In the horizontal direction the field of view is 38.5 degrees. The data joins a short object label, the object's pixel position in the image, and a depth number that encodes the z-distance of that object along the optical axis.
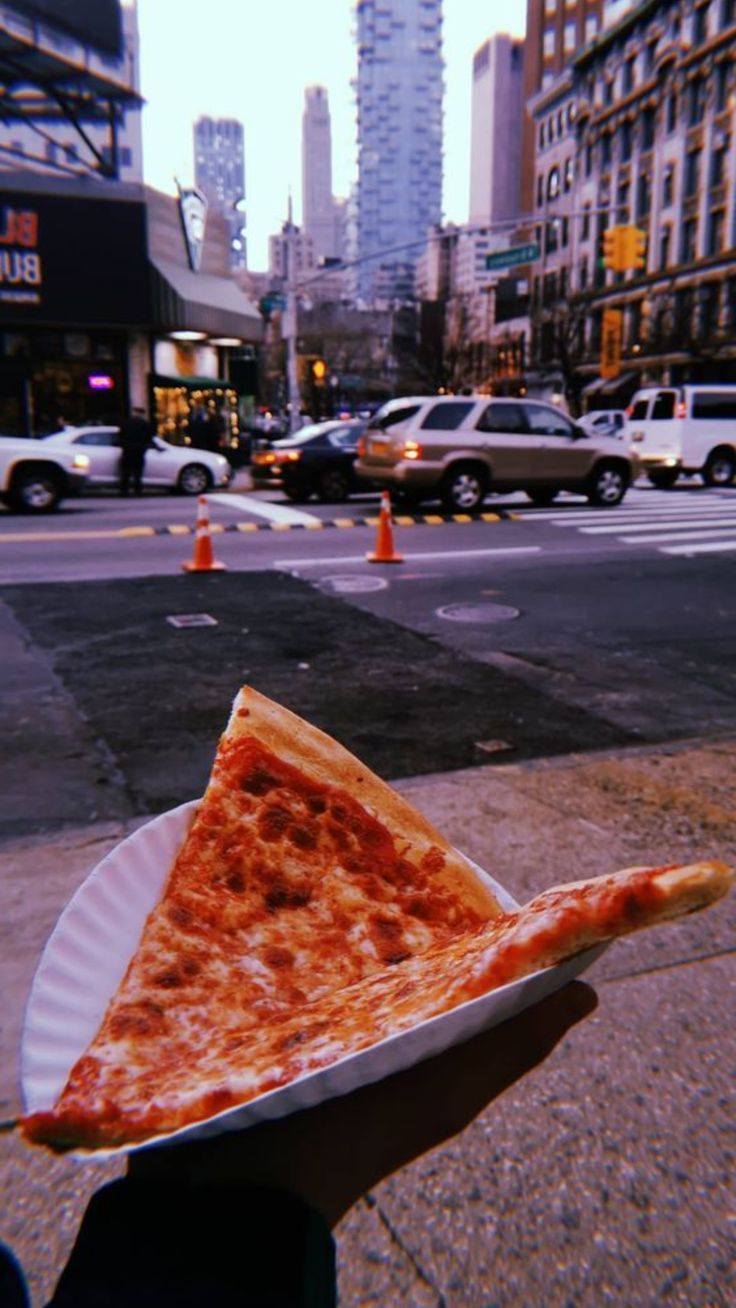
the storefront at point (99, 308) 26.50
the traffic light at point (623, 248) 27.59
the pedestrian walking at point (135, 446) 21.44
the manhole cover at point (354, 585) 10.70
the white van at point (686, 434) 24.94
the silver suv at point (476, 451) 18.02
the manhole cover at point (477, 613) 9.26
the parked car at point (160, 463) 22.06
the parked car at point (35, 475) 17.92
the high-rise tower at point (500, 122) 171.14
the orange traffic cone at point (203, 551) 11.63
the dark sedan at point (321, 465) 20.81
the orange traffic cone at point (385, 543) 12.52
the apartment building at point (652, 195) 52.38
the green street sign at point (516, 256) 28.82
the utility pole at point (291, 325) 36.16
